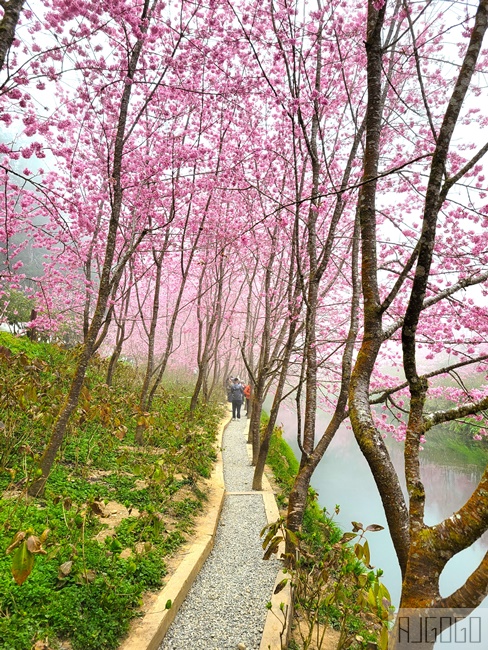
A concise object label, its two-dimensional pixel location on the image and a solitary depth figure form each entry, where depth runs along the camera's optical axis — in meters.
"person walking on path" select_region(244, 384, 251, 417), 15.44
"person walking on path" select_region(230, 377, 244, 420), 14.95
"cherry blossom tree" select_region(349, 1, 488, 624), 1.44
